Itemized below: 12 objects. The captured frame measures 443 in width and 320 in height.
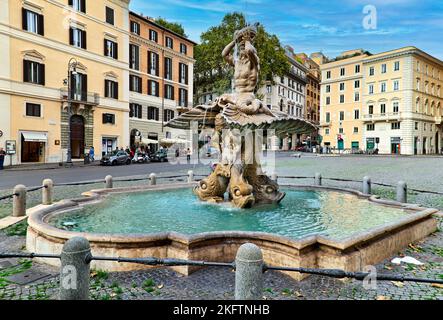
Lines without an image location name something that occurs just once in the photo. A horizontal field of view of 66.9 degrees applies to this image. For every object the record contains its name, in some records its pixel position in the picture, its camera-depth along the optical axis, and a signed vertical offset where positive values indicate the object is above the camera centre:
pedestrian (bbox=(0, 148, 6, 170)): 23.21 -0.41
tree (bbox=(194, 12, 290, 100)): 40.44 +12.68
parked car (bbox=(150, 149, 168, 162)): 35.75 -0.55
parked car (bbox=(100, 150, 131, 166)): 29.00 -0.65
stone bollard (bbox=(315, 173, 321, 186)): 12.50 -1.06
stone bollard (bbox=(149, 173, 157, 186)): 12.09 -1.02
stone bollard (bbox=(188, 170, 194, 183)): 13.34 -1.05
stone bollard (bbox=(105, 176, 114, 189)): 10.98 -1.02
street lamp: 27.80 +6.18
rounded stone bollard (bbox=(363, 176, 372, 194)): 10.60 -1.08
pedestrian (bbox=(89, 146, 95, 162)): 31.80 -0.28
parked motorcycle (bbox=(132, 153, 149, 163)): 33.06 -0.70
